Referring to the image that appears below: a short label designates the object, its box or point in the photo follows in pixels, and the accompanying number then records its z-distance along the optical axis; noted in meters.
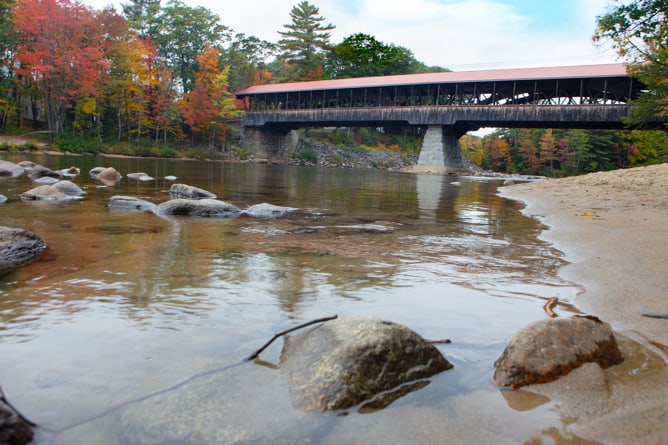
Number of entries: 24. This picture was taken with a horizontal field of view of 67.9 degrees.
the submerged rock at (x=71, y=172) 13.84
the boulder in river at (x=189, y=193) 9.11
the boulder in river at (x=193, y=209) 6.82
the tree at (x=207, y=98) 40.19
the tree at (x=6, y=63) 32.44
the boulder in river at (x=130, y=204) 7.20
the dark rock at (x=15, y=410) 1.47
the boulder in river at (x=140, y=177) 13.87
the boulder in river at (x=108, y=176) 12.65
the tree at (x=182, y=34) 44.34
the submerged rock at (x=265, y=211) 7.09
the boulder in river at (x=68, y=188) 8.58
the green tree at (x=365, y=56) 52.59
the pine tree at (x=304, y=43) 53.53
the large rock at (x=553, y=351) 1.90
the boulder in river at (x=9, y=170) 12.28
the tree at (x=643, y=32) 10.70
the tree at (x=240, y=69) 50.62
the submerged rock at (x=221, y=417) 1.50
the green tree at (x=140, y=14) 44.69
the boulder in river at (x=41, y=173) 12.24
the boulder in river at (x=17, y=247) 3.62
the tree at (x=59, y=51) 30.52
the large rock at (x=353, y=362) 1.75
